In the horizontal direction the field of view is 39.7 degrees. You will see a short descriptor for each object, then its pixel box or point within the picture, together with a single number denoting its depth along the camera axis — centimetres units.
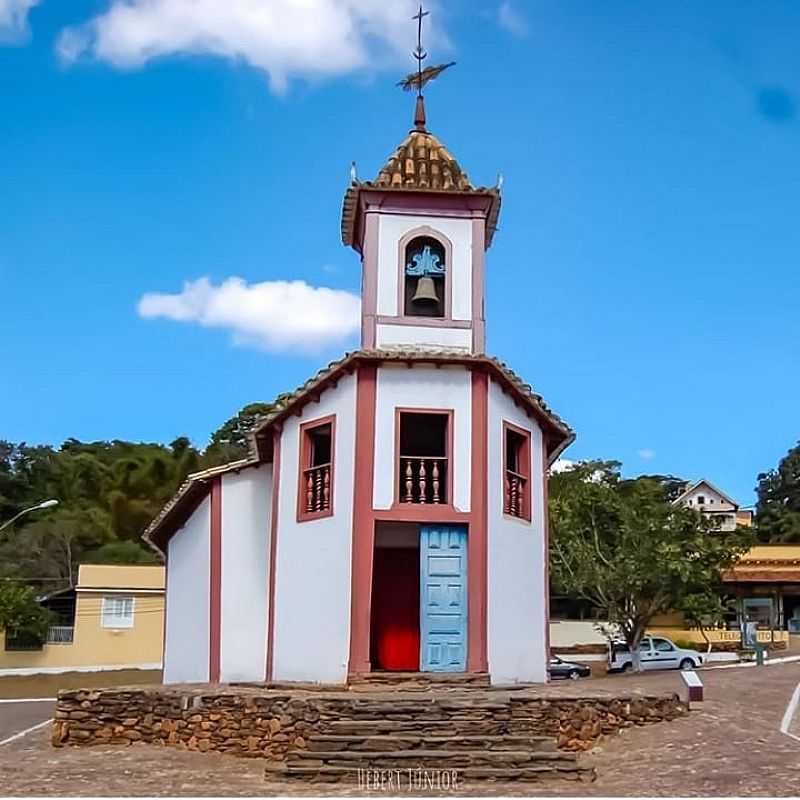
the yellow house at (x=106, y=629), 3747
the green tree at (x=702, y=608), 3003
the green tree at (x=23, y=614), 3588
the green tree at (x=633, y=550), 2934
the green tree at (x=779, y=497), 6344
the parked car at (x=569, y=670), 3081
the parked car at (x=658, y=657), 3206
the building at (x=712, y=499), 7062
